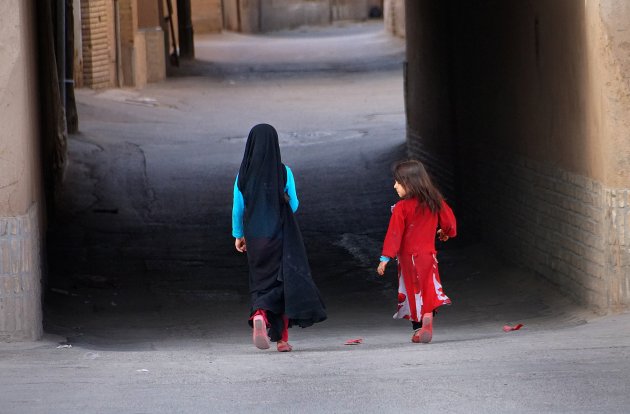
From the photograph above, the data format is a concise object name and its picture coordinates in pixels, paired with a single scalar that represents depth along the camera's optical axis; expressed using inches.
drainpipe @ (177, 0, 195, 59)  2401.6
